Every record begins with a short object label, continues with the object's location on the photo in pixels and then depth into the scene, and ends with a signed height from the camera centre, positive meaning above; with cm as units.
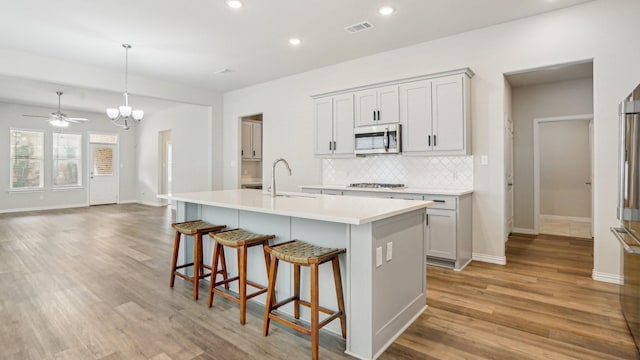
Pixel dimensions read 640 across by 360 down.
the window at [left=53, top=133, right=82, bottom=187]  919 +57
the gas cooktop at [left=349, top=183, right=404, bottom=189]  446 -10
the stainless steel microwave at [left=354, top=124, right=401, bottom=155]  432 +54
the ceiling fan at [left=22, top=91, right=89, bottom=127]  737 +138
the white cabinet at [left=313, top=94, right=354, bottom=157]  483 +80
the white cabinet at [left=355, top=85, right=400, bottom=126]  436 +99
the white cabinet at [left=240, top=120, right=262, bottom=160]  750 +91
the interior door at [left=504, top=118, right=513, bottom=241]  546 -1
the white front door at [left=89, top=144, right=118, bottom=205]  986 +17
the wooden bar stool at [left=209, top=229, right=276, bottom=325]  246 -56
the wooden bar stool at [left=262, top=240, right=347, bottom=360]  202 -66
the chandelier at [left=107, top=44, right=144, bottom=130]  476 +107
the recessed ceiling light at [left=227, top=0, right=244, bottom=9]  339 +183
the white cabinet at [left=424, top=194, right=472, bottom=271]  370 -60
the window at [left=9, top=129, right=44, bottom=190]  850 +53
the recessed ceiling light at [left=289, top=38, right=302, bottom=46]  441 +187
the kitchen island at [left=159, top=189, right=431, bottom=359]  204 -50
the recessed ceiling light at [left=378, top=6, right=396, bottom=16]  353 +183
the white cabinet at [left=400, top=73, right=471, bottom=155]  389 +77
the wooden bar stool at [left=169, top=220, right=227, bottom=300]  295 -63
